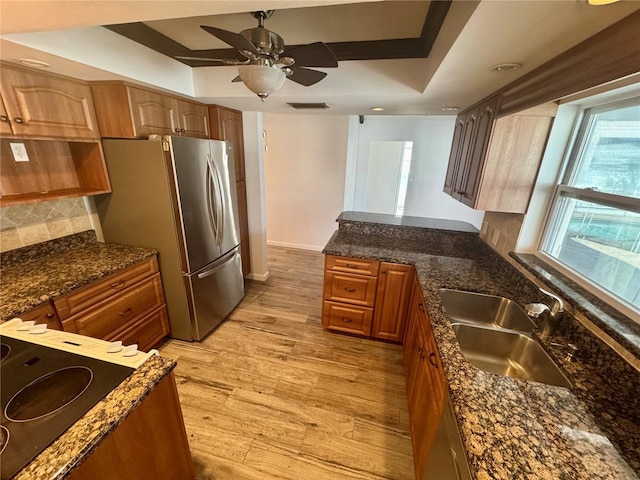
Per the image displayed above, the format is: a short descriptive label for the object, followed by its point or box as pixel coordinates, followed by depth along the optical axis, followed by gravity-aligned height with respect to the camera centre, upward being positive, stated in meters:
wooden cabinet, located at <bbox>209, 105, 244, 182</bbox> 2.67 +0.27
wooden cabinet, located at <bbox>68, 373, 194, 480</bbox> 0.79 -0.99
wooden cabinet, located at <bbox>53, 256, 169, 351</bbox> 1.62 -1.07
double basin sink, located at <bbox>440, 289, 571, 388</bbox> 1.21 -0.90
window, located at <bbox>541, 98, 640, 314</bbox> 1.16 -0.20
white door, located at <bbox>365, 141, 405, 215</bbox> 4.99 -0.30
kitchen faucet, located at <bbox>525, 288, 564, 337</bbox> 1.19 -0.67
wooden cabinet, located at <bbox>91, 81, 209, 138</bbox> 1.84 +0.29
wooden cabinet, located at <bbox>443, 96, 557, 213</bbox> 1.56 +0.05
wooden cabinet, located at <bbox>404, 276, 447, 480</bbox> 1.20 -1.17
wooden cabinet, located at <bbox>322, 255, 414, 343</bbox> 2.21 -1.19
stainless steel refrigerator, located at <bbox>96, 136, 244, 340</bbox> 1.93 -0.48
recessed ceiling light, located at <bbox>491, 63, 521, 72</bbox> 1.23 +0.46
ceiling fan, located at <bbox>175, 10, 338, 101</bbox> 1.23 +0.48
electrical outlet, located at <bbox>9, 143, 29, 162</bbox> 1.66 -0.03
